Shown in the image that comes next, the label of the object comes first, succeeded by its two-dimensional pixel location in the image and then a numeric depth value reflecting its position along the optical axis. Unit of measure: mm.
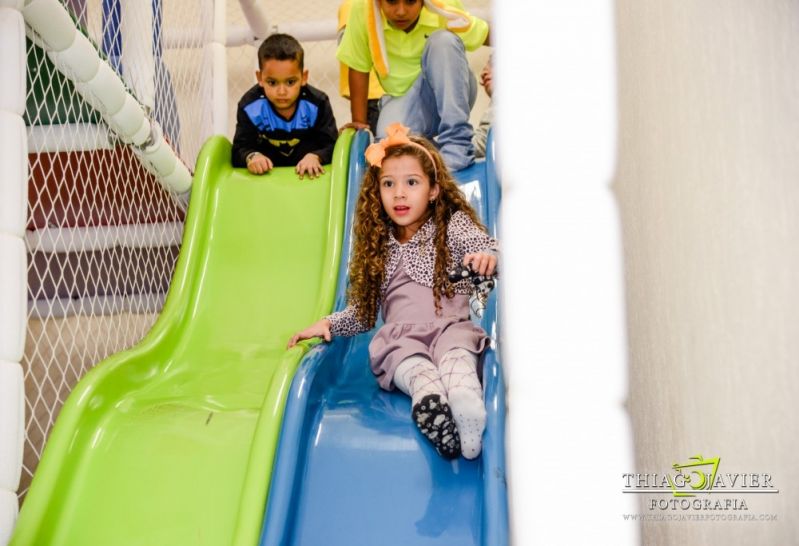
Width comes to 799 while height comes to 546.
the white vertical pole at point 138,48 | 1476
